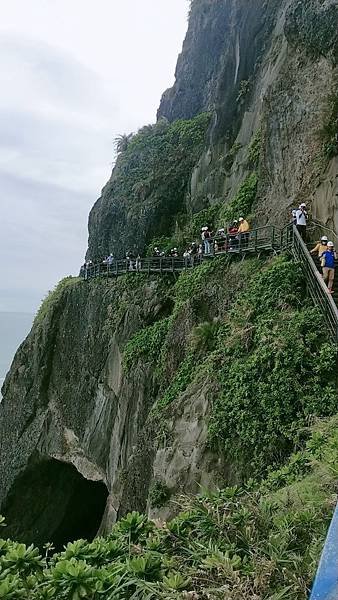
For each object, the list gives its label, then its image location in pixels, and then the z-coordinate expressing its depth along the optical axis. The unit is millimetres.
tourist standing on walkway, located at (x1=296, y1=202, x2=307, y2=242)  12732
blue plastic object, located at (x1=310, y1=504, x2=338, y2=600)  2434
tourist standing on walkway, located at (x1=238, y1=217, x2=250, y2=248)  14073
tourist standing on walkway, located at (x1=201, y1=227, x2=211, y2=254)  16791
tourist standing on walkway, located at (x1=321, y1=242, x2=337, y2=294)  10523
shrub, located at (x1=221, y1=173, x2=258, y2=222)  17812
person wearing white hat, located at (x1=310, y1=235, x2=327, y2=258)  11352
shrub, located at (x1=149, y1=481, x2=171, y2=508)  10273
